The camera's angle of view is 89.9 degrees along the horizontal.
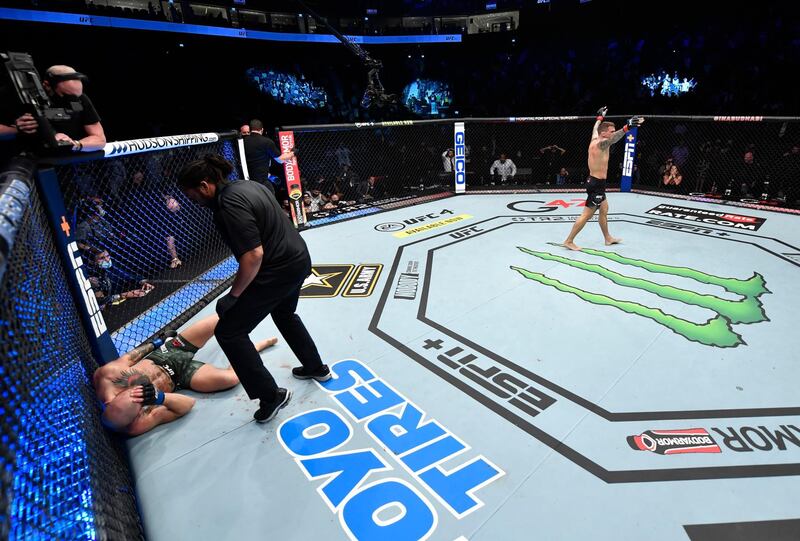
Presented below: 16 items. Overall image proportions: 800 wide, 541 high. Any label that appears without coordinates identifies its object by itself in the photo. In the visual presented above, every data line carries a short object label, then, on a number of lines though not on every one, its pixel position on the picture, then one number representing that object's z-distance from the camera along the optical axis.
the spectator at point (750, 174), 6.58
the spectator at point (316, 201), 6.56
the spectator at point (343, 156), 8.97
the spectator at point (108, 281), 3.79
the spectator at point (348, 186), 7.60
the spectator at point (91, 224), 3.84
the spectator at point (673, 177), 6.92
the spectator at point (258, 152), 4.62
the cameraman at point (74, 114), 2.43
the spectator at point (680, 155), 7.39
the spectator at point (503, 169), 8.00
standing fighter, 4.17
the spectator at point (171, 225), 4.63
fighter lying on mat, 1.96
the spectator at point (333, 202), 6.91
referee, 1.78
